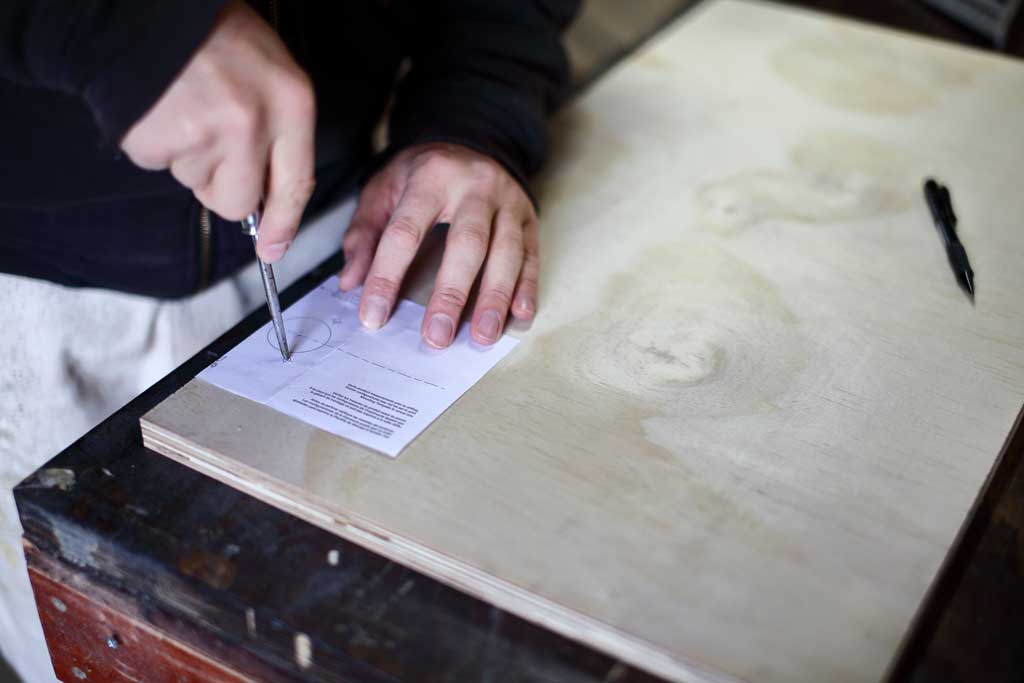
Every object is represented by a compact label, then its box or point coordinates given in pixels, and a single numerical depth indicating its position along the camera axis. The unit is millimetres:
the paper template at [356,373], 680
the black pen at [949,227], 851
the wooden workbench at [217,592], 557
